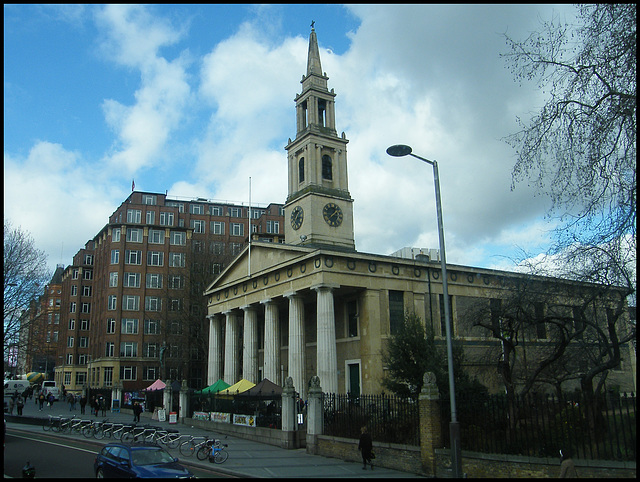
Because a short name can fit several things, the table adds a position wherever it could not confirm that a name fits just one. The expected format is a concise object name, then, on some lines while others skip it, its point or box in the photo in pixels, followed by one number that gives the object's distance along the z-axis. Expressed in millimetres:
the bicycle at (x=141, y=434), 26238
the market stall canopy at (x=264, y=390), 31156
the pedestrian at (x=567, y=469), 13109
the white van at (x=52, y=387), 85175
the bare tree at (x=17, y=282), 40219
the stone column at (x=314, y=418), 24812
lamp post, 16469
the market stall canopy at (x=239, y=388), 34969
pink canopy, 45562
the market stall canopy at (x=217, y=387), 37912
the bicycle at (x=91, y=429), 30953
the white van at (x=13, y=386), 77100
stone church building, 37406
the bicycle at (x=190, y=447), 23688
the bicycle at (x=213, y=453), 21703
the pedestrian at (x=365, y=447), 20359
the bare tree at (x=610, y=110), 12117
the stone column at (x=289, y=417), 26953
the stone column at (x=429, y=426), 18750
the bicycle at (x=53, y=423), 33800
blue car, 14750
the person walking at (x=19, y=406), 43875
